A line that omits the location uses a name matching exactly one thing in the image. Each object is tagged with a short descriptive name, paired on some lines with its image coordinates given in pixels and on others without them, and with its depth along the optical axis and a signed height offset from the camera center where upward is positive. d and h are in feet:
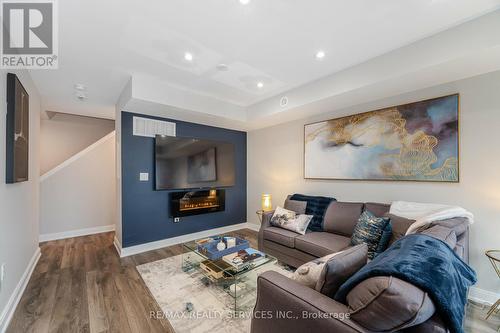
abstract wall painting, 7.75 +1.00
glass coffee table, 6.79 -3.79
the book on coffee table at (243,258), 6.97 -3.23
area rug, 5.97 -4.46
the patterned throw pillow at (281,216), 10.00 -2.39
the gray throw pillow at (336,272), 3.66 -1.89
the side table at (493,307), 6.05 -4.16
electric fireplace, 12.46 -2.27
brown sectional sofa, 2.58 -2.20
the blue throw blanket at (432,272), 2.71 -1.54
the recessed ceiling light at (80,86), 9.70 +3.79
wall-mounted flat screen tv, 11.98 +0.24
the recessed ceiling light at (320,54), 7.48 +4.07
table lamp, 13.33 -2.25
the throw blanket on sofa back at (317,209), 10.05 -2.10
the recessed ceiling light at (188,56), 7.64 +4.10
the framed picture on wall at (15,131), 6.10 +1.09
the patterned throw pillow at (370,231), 7.16 -2.27
